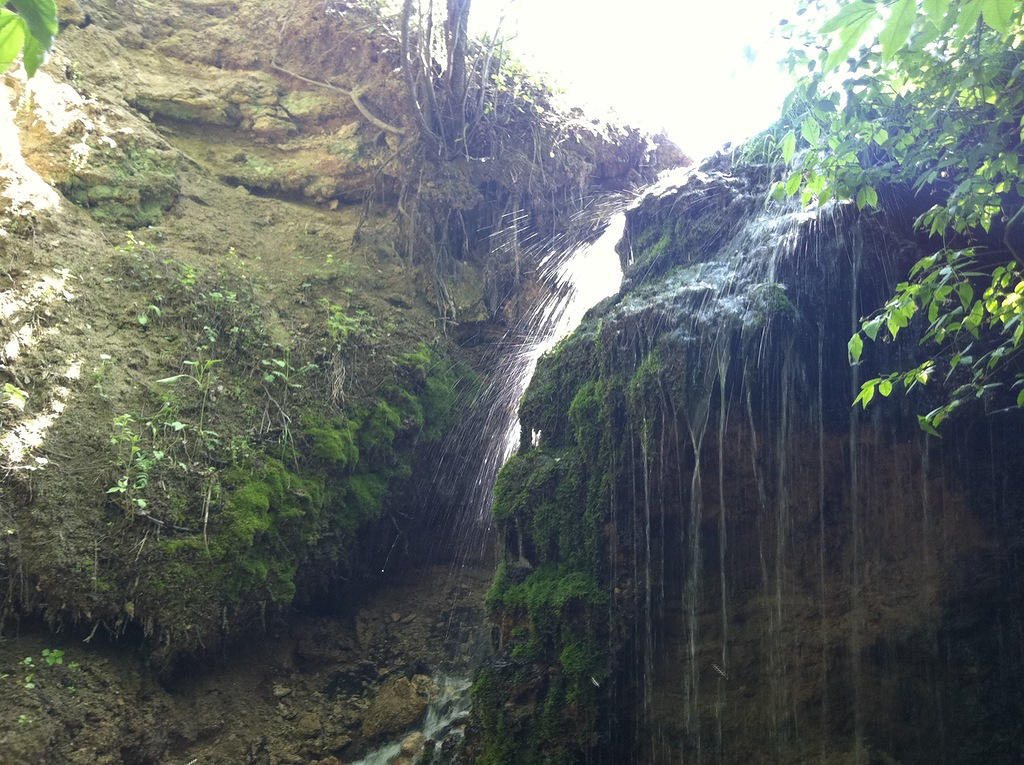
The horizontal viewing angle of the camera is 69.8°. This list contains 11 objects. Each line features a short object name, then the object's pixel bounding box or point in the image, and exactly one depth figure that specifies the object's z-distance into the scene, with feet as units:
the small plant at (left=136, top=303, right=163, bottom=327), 20.87
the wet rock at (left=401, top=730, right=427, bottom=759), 17.93
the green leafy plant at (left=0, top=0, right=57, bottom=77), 4.52
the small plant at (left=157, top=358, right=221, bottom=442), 19.89
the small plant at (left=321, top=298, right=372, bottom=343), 23.88
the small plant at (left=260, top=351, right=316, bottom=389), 21.84
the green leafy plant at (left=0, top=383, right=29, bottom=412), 16.21
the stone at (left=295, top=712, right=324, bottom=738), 18.19
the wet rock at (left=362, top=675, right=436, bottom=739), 18.52
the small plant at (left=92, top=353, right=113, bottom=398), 18.58
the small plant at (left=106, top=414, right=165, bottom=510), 17.28
